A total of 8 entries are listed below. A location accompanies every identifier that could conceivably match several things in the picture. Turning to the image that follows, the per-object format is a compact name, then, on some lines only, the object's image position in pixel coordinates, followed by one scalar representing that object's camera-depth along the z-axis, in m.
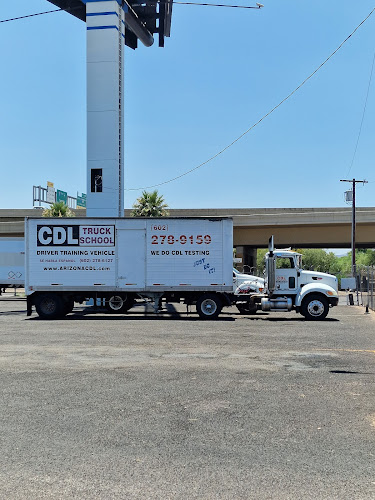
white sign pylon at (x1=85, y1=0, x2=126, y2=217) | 31.19
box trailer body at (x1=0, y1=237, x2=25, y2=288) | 30.58
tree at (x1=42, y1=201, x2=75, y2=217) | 45.81
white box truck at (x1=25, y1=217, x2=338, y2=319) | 19.20
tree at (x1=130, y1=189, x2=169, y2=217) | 42.56
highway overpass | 49.12
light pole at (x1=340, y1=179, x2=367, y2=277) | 42.94
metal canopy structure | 35.31
